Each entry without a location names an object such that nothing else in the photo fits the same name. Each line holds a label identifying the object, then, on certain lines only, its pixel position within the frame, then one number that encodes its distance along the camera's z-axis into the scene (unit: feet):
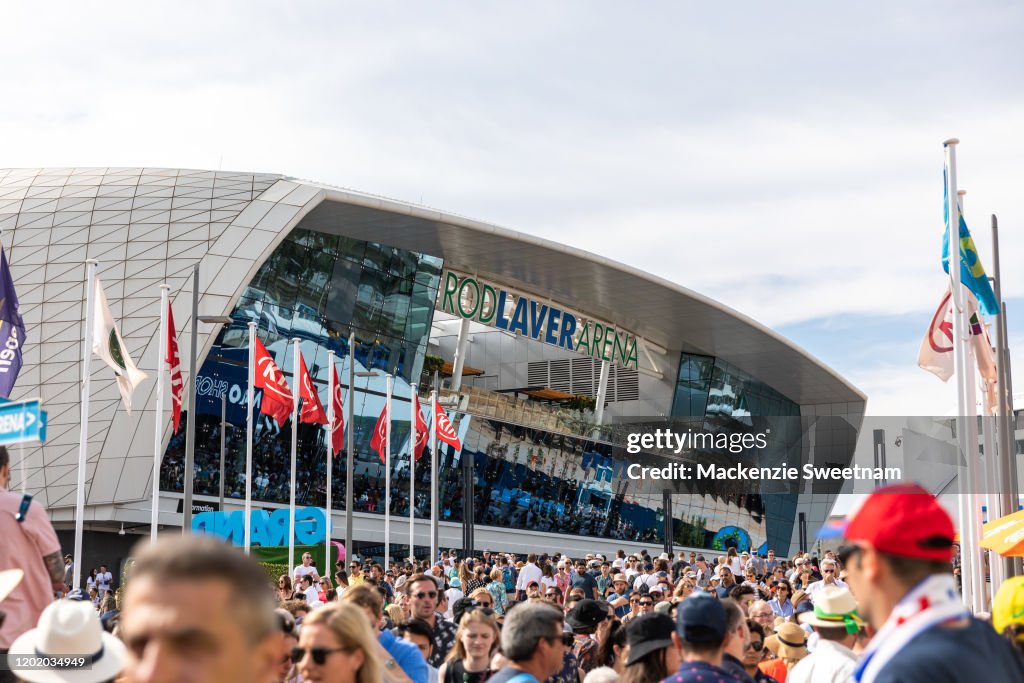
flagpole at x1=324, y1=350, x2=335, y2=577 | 97.66
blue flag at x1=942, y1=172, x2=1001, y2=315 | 51.85
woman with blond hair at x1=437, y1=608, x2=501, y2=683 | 25.52
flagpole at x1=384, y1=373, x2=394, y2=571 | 101.14
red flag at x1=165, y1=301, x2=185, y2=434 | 73.72
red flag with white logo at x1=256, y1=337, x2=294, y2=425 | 81.20
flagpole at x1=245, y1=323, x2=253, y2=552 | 82.94
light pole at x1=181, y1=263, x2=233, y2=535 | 68.95
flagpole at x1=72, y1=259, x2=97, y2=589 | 58.65
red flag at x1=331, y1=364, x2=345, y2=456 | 99.28
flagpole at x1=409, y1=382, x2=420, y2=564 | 107.57
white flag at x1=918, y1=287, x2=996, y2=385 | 53.31
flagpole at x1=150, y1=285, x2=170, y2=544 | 69.96
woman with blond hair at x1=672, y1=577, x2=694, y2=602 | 39.27
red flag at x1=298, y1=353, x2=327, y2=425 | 91.20
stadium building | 121.49
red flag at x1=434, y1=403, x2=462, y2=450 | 102.45
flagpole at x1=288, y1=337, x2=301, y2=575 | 85.51
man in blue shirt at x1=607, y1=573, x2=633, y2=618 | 46.75
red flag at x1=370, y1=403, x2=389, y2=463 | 100.89
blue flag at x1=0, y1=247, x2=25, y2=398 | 47.88
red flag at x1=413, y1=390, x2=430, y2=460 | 113.60
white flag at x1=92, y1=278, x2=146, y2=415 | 61.72
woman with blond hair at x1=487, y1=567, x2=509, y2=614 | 59.66
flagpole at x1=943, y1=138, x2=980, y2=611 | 47.83
